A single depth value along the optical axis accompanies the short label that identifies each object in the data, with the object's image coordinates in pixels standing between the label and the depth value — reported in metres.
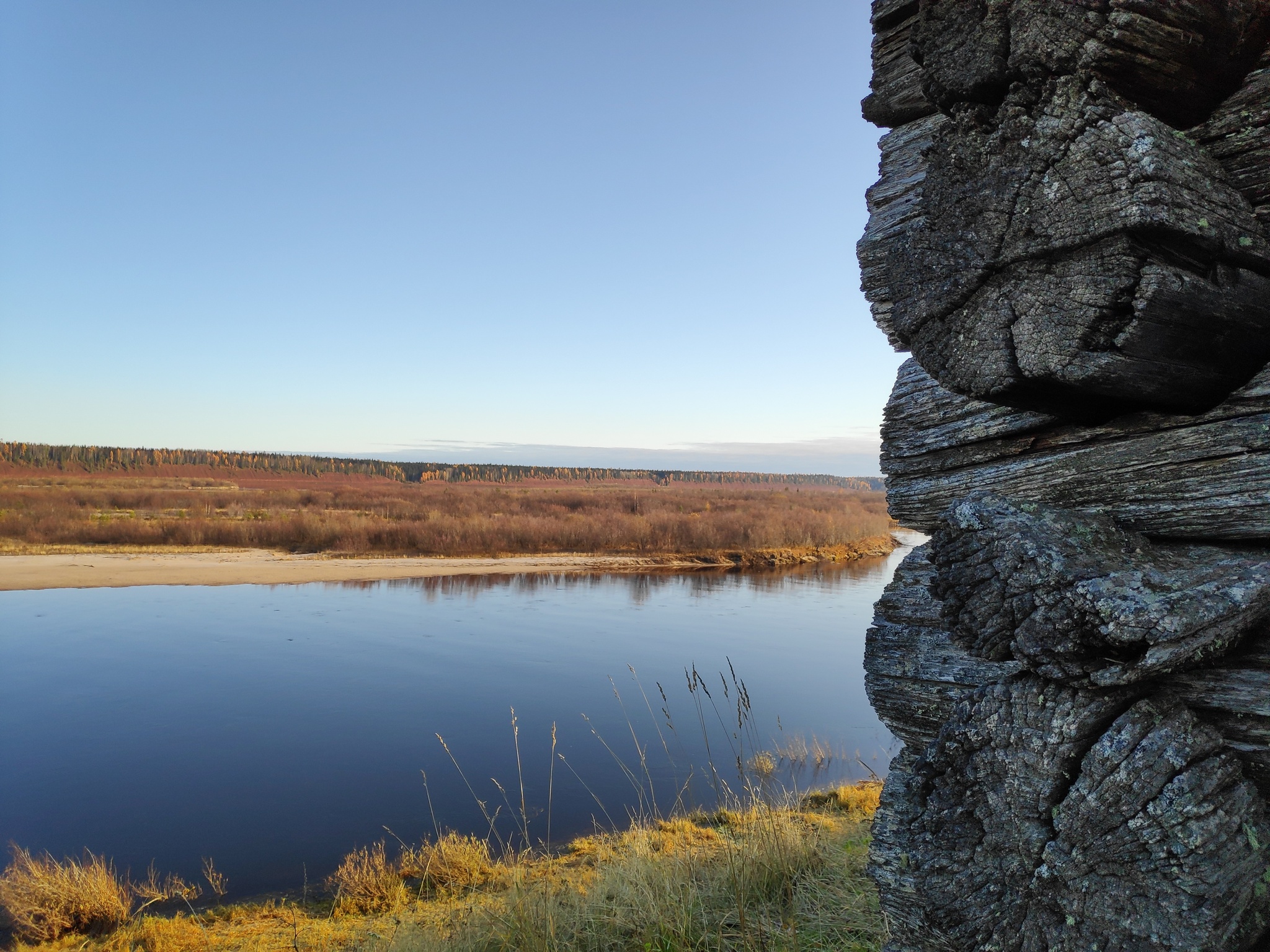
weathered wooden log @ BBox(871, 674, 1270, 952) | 1.33
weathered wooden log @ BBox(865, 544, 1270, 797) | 2.10
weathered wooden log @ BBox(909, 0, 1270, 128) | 1.48
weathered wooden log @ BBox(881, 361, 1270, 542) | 1.57
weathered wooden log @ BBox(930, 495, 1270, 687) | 1.33
